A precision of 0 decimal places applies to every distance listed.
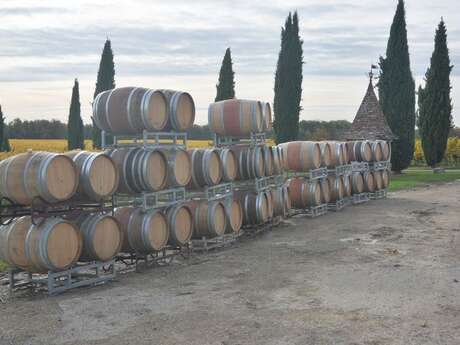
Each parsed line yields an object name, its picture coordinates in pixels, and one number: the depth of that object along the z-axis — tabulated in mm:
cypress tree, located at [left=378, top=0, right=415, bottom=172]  33375
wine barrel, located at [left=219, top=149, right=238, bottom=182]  12539
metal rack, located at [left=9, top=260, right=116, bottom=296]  8297
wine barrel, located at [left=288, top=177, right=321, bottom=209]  17000
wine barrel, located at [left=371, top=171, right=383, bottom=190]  21625
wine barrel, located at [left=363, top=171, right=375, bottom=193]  21016
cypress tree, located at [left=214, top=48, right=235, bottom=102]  31625
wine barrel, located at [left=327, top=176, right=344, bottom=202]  18438
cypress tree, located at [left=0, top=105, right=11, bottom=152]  34038
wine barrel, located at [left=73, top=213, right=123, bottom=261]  8734
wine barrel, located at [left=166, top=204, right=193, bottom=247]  10547
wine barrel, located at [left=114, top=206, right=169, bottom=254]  9773
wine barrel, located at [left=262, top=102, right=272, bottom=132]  14438
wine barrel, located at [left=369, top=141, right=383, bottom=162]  21706
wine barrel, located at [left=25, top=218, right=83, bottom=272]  7902
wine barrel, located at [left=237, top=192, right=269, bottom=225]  13656
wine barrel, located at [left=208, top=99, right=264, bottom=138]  13750
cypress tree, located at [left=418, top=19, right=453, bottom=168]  35812
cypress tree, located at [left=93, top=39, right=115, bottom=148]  34438
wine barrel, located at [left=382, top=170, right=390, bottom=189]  22281
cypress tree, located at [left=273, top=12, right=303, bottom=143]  32781
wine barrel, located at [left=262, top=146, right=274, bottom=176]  14250
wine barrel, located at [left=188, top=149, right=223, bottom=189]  11805
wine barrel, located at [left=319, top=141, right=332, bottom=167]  17644
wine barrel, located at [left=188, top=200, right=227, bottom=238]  11695
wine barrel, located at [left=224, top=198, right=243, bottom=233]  12383
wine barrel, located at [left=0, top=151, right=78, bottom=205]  7961
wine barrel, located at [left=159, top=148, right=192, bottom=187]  10688
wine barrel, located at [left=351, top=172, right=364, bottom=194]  20297
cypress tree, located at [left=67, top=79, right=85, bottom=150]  38497
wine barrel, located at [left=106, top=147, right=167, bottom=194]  9820
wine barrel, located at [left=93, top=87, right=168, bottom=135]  10078
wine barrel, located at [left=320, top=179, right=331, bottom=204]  17703
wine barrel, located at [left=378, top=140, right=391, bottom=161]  22619
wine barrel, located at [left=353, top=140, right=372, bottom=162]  20938
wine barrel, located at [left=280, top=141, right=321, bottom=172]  17000
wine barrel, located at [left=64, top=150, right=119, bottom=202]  8734
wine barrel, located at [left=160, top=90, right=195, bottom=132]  10922
